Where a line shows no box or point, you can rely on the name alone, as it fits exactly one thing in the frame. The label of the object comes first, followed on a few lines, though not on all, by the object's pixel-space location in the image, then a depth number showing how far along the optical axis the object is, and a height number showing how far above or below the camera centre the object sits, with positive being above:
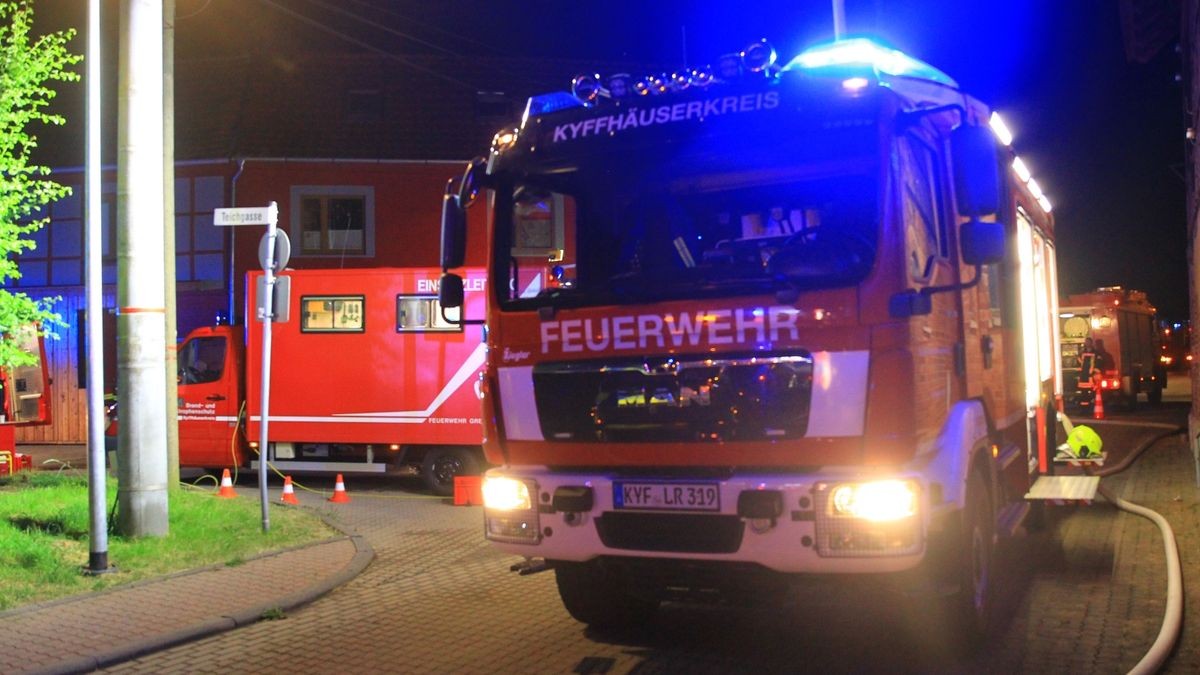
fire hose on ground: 5.62 -1.43
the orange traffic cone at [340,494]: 13.87 -1.29
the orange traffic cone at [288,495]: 13.58 -1.26
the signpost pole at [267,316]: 10.64 +0.74
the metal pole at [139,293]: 9.77 +0.92
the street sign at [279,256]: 10.68 +1.33
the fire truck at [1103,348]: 25.47 +0.50
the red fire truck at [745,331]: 5.18 +0.24
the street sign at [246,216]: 10.65 +1.70
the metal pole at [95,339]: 8.69 +0.46
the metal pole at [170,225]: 12.33 +1.88
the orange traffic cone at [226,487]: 13.55 -1.13
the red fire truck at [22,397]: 13.99 +0.04
